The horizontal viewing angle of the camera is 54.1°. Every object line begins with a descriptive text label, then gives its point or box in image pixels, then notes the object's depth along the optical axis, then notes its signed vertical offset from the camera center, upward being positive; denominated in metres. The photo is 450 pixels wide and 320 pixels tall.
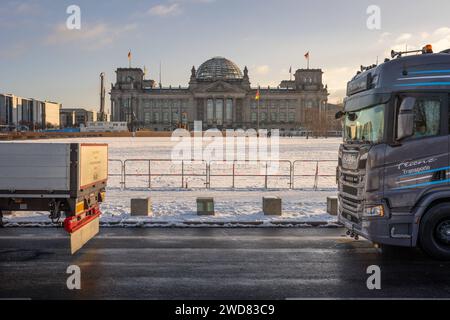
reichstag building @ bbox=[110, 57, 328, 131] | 171.62 +17.08
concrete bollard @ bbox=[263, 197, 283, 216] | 15.85 -2.24
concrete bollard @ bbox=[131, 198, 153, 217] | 15.65 -2.29
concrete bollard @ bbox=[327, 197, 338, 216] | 15.82 -2.18
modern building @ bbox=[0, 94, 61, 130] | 190.90 +7.22
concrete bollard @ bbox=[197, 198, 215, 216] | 15.89 -2.27
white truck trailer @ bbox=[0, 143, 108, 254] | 10.27 -0.86
